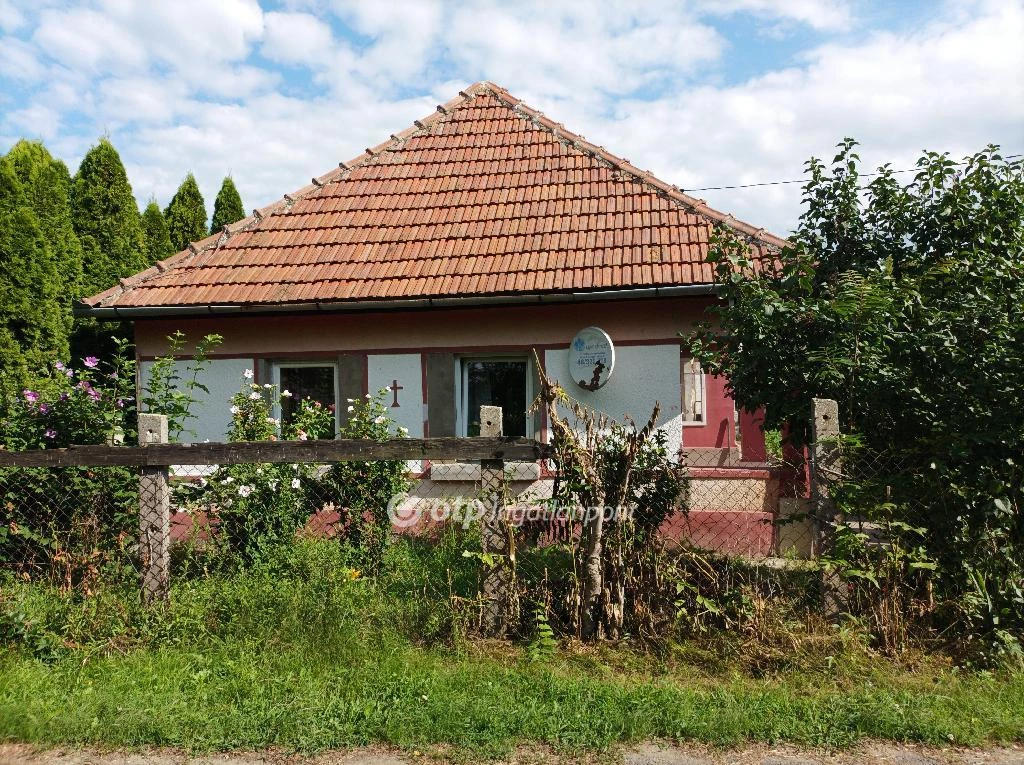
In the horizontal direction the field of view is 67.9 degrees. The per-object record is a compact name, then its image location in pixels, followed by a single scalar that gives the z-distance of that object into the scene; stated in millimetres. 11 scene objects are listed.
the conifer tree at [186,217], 13877
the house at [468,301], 8094
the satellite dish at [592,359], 8016
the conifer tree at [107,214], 12078
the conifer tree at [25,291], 9289
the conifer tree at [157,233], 13438
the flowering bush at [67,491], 5199
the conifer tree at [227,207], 14438
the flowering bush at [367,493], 5766
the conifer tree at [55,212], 10539
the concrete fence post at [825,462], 4723
